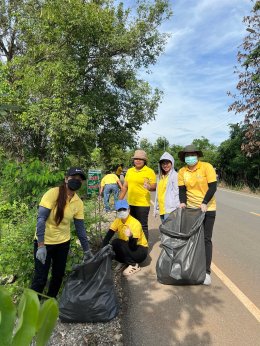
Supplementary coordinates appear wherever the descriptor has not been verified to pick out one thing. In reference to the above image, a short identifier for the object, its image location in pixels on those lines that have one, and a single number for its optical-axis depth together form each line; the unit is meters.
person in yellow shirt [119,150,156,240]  6.32
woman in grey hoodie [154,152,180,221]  5.95
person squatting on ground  5.60
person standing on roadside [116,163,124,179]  14.59
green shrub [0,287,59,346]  0.59
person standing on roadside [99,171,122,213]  11.41
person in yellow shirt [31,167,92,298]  3.93
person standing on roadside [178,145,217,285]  5.01
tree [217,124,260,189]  26.98
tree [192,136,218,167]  35.31
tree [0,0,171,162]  13.27
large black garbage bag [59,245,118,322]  3.86
